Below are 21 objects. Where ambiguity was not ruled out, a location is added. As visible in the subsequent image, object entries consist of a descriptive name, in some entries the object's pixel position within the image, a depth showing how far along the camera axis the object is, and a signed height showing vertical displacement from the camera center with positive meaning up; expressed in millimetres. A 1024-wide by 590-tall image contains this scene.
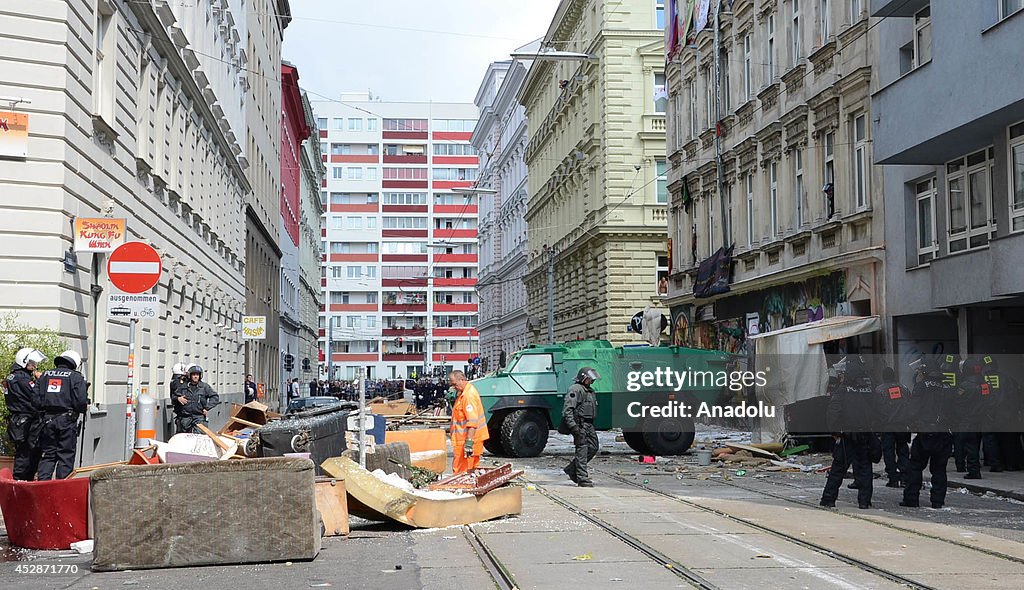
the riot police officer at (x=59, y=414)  13117 -385
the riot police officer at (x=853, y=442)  14203 -810
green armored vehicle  22812 -376
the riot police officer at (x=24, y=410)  13094 -339
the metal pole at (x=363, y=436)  13445 -669
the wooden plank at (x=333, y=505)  11555 -1202
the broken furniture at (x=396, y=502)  11930 -1239
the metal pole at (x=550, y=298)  42941 +2586
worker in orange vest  15008 -628
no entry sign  14047 +1240
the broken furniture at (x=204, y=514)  9789 -1088
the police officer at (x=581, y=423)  17094 -680
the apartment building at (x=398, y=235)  125375 +14041
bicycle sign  14117 +796
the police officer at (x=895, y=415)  14742 -532
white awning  23719 +813
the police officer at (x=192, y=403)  20484 -440
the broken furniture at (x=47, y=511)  10758 -1162
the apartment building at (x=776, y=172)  25422 +4893
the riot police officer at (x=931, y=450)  14188 -904
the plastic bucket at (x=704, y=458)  21547 -1501
